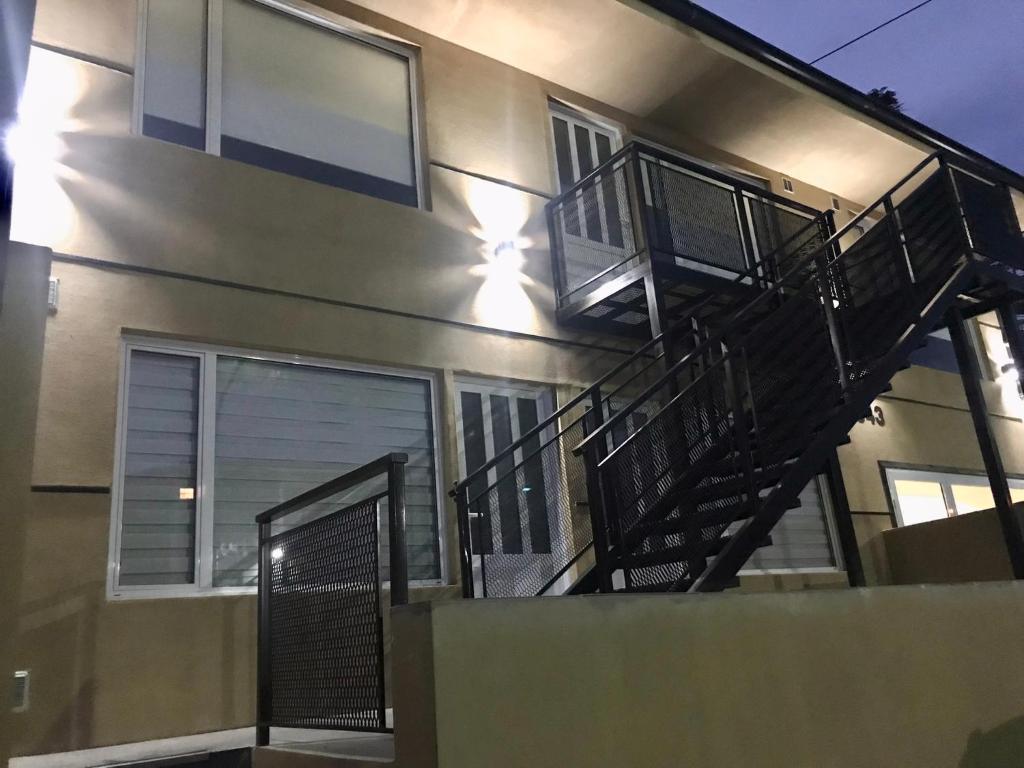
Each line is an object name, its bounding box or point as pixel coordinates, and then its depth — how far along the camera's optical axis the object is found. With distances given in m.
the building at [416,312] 4.56
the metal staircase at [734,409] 4.74
